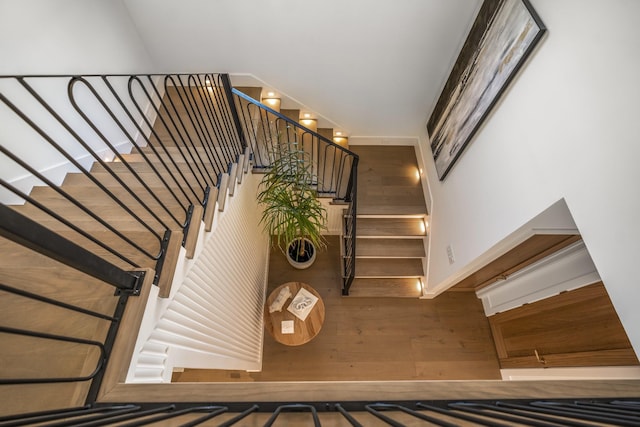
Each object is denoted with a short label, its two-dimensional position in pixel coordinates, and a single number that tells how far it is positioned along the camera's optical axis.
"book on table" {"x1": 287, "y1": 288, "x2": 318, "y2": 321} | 2.76
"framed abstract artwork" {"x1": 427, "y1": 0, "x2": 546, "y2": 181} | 1.70
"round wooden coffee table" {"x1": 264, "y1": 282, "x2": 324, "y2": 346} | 2.70
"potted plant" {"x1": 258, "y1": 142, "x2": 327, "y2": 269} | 2.43
